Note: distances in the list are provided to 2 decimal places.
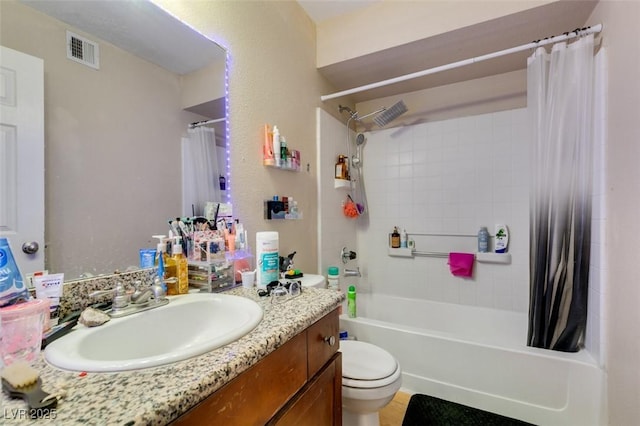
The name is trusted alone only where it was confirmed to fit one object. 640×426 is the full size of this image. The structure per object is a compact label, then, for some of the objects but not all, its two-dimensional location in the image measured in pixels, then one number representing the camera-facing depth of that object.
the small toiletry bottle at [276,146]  1.49
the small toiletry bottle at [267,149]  1.47
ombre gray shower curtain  1.41
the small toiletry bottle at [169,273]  0.93
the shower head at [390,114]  2.17
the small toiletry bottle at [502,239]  2.09
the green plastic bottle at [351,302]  1.85
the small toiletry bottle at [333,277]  1.85
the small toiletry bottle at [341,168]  2.24
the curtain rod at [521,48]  1.35
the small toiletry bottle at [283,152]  1.54
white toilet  1.10
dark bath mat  1.42
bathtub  1.32
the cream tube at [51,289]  0.68
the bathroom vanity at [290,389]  0.50
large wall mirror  0.73
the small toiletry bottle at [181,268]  0.94
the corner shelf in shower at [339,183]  2.22
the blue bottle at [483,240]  2.15
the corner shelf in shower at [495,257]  2.07
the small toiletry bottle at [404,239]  2.47
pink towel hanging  2.16
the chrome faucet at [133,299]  0.73
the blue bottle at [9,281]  0.59
